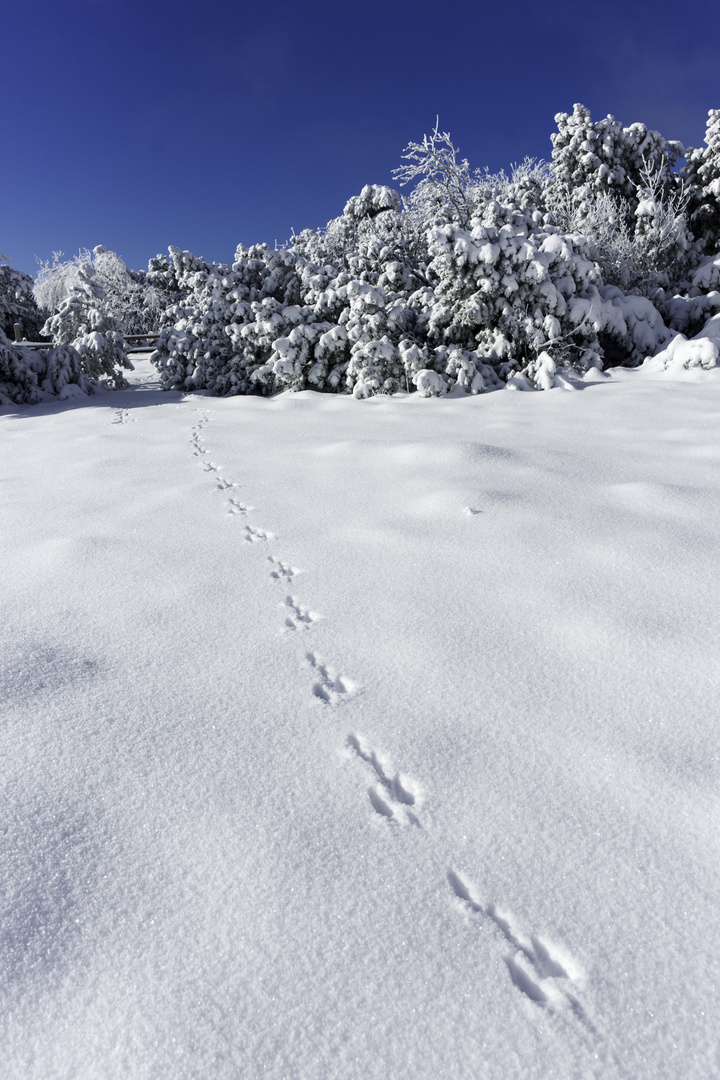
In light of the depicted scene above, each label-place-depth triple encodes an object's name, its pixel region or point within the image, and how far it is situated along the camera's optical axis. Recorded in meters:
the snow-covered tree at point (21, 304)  12.64
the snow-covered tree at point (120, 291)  27.84
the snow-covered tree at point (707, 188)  11.98
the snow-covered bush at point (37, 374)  10.87
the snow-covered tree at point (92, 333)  12.45
